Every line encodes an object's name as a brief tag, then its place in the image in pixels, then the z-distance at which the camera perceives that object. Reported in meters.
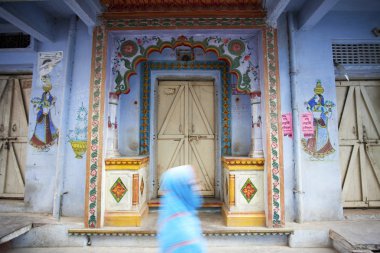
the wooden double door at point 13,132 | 4.47
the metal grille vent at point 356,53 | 4.22
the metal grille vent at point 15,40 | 4.46
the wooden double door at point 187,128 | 4.75
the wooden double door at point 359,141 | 4.30
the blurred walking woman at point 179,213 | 1.60
